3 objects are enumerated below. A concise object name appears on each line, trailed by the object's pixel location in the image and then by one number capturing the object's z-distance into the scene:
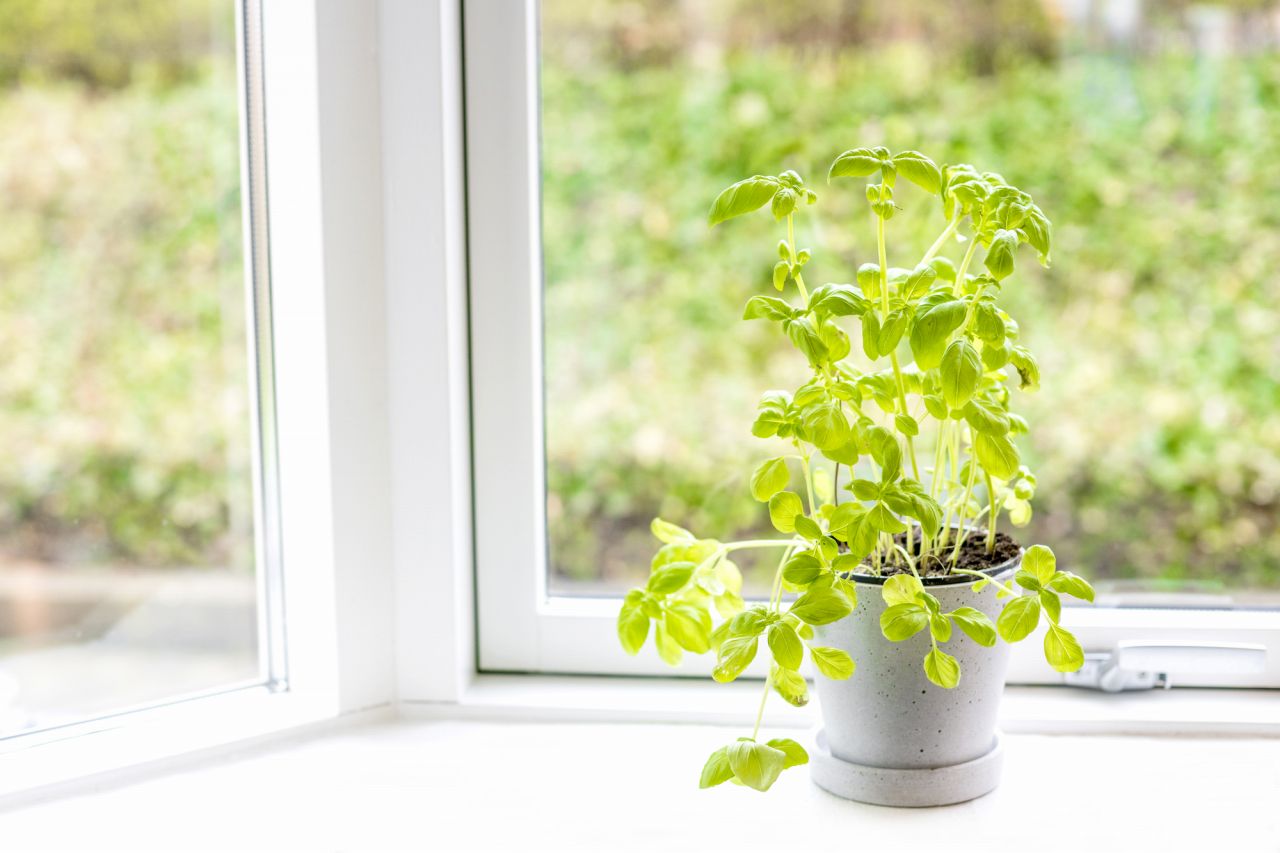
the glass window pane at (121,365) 1.18
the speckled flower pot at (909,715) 0.98
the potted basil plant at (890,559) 0.91
